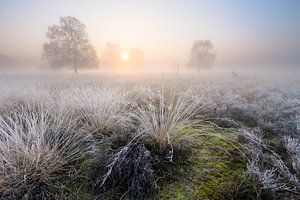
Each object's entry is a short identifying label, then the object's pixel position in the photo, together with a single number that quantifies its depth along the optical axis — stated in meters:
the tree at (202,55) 38.62
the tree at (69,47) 20.20
